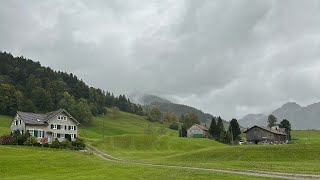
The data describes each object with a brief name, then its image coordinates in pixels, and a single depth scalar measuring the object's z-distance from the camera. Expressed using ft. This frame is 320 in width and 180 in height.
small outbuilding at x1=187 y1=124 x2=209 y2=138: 635.83
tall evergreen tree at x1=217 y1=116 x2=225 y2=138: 549.70
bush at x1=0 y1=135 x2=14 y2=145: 310.41
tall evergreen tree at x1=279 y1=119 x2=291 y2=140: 642.88
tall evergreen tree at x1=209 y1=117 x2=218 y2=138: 558.97
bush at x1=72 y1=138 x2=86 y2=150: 341.08
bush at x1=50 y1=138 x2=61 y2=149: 318.12
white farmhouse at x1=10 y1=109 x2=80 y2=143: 361.51
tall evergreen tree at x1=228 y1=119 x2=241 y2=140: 555.69
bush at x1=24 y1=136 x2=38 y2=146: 315.58
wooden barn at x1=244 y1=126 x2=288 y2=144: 536.83
